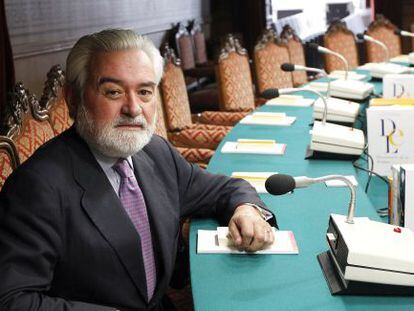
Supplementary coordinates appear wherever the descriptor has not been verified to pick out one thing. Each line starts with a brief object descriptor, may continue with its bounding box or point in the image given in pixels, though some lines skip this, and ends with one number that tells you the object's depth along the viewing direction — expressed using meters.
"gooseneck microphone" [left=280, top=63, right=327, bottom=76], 2.95
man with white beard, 1.32
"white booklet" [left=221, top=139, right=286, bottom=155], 2.59
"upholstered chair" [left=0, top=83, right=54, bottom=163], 1.96
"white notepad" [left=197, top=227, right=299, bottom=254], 1.59
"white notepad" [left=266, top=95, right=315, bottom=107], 3.64
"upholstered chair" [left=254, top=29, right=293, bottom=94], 4.89
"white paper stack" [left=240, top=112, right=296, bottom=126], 3.16
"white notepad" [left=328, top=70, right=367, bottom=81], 4.47
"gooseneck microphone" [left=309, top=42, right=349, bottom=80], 3.38
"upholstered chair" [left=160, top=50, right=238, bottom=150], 3.56
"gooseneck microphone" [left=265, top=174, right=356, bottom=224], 1.44
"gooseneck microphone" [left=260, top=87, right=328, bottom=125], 2.53
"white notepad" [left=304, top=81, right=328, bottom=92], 3.94
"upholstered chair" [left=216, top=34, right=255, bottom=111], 4.32
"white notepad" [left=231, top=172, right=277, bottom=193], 2.11
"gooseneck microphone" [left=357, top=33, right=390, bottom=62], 4.09
